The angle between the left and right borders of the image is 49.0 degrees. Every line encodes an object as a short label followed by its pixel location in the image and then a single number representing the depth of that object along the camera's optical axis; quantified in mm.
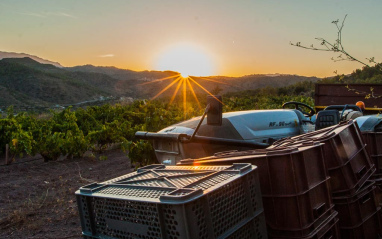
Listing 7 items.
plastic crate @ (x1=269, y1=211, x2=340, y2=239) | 2758
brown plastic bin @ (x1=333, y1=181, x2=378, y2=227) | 3248
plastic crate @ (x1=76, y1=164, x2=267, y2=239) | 2166
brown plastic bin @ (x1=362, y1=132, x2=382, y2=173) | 4164
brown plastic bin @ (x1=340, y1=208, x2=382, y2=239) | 3264
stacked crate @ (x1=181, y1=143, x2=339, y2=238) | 2730
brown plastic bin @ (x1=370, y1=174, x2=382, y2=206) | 3839
